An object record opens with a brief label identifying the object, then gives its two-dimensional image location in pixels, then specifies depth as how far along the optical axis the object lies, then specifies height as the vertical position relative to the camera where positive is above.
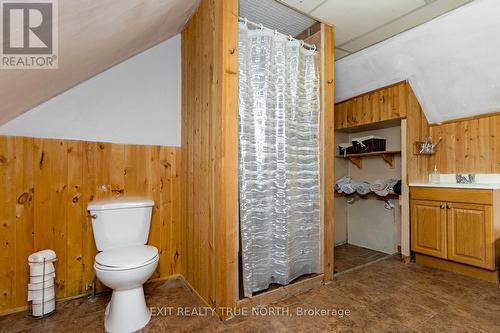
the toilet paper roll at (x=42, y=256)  1.69 -0.57
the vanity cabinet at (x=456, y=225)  2.18 -0.54
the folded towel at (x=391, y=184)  2.87 -0.19
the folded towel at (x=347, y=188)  3.23 -0.26
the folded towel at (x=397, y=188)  2.83 -0.23
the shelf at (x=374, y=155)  3.03 +0.15
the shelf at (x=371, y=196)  3.02 -0.37
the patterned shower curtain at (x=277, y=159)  1.83 +0.07
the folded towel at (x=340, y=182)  3.35 -0.19
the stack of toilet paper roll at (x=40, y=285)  1.68 -0.76
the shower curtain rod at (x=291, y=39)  1.82 +1.05
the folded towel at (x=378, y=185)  2.95 -0.21
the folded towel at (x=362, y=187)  3.12 -0.24
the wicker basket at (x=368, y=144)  3.07 +0.29
